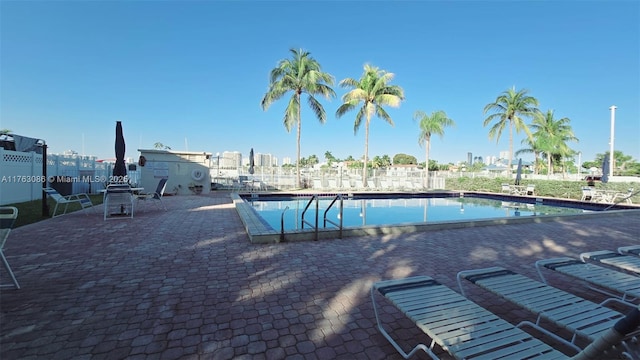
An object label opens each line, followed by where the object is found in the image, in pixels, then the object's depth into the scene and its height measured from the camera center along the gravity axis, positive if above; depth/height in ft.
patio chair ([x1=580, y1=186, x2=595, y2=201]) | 46.09 -2.18
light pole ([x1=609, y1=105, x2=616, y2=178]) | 62.79 +13.83
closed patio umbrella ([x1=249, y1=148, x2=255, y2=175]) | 57.16 +2.56
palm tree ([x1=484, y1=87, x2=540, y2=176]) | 71.72 +18.03
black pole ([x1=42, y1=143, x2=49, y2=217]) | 21.97 -1.66
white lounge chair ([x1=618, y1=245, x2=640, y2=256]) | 11.81 -2.92
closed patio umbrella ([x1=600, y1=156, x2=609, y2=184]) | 54.03 +2.10
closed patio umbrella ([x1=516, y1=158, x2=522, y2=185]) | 59.73 +1.20
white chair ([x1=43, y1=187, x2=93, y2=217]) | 21.54 -2.06
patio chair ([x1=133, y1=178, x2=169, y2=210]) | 27.08 -1.94
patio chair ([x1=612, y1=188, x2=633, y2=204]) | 42.83 -2.11
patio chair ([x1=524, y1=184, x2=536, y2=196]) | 54.54 -1.98
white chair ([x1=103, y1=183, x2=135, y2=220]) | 22.06 -1.97
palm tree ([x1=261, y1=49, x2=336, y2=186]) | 57.16 +19.04
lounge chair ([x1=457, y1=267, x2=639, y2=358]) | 5.94 -2.95
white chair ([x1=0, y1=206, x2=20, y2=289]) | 9.14 -1.83
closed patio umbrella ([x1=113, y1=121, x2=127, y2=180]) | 26.53 +2.39
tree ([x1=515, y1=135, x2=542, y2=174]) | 117.74 +12.75
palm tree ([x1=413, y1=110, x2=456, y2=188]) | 78.02 +15.24
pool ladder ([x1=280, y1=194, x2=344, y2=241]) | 16.28 -3.16
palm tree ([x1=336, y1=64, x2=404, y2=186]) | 62.85 +18.43
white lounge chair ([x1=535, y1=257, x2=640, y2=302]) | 8.09 -2.95
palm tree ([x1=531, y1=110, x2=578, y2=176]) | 105.09 +17.11
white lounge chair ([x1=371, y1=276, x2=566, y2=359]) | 5.09 -3.00
